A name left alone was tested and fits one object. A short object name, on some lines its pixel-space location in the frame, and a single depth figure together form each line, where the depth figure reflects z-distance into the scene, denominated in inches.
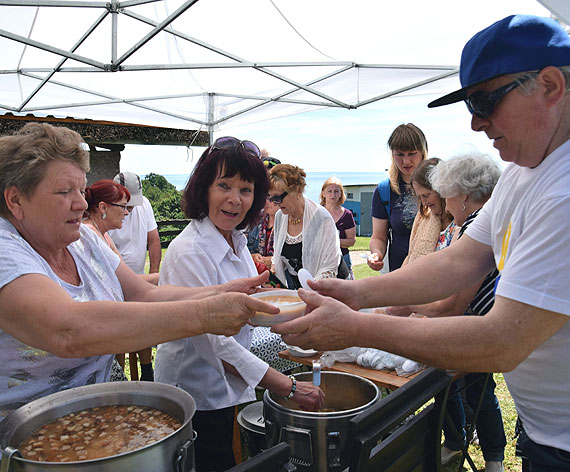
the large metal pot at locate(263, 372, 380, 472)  80.2
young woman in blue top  180.5
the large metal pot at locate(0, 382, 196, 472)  45.6
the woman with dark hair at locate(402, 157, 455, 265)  148.3
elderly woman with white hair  115.3
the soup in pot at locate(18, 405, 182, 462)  55.2
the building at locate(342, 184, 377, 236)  773.9
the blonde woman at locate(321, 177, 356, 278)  265.0
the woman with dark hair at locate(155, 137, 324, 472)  92.2
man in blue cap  55.7
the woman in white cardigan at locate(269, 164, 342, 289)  201.5
